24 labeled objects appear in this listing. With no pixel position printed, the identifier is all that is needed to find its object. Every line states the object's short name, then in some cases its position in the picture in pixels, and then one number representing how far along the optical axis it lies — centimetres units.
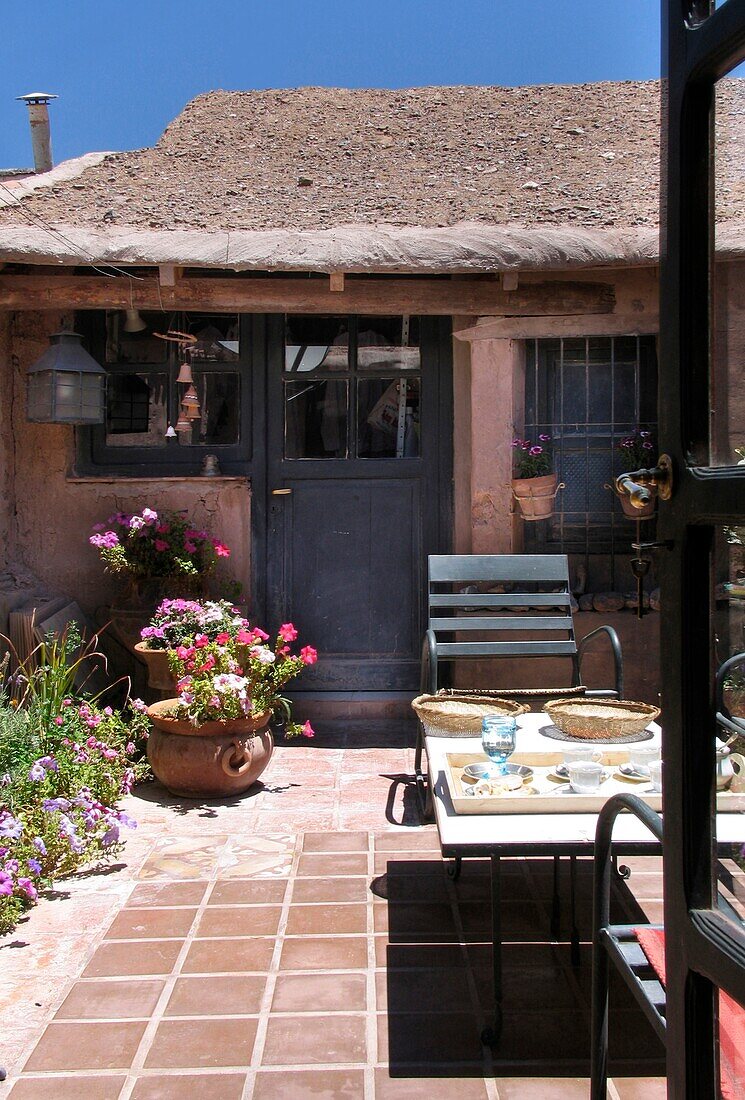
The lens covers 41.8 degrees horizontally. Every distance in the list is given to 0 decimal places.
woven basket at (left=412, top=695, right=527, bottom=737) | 360
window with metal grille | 591
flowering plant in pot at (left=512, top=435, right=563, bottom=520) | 565
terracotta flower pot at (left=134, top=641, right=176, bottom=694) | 528
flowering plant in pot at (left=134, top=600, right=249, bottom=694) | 510
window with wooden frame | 623
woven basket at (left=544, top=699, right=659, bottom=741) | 346
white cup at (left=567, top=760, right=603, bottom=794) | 288
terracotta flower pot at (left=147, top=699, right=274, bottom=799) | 449
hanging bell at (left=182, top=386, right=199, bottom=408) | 607
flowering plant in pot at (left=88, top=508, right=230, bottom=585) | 569
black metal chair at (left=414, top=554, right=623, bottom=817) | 504
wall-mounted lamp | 557
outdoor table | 253
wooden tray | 274
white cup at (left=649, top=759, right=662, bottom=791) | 294
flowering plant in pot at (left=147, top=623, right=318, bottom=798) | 441
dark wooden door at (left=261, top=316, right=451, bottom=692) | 617
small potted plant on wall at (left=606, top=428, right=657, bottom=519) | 568
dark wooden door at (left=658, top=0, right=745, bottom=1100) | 125
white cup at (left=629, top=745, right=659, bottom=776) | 314
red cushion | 126
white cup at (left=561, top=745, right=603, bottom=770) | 320
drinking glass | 310
